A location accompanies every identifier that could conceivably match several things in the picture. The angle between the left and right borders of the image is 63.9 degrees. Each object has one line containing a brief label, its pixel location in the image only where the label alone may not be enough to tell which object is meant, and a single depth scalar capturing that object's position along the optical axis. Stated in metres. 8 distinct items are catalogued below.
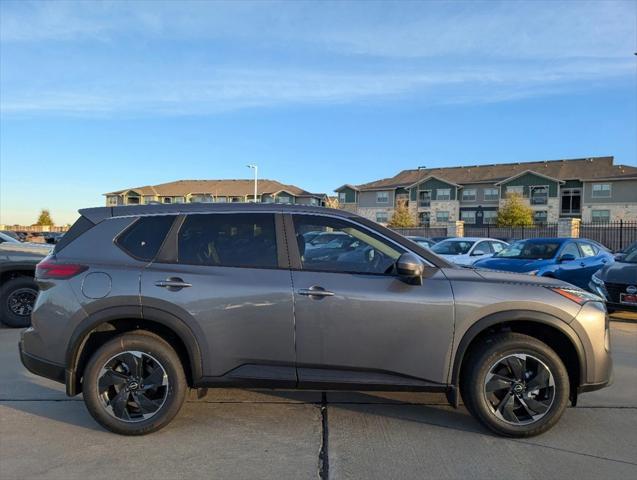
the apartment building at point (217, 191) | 69.94
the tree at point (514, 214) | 49.94
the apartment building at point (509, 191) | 51.06
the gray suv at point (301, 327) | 3.80
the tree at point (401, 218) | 54.37
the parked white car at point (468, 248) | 15.92
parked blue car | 10.76
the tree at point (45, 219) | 78.62
